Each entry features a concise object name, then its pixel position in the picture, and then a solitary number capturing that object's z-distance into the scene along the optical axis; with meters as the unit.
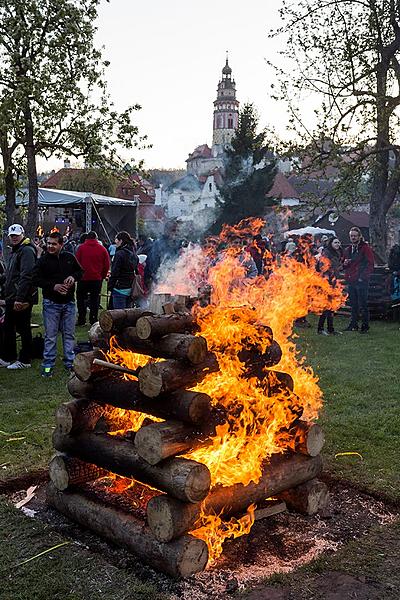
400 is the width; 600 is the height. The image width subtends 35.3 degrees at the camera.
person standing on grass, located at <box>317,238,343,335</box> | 14.17
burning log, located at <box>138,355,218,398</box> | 4.23
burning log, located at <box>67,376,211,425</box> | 4.23
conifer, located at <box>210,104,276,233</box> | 46.31
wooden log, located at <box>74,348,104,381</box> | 4.89
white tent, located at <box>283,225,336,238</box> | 31.06
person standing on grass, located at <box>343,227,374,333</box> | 14.40
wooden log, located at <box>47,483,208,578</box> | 3.99
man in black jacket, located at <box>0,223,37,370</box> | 9.45
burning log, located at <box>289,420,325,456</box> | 5.00
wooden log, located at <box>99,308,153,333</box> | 4.83
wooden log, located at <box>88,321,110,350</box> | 5.04
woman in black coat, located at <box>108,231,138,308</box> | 12.39
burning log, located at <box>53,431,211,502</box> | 4.01
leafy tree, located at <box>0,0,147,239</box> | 18.62
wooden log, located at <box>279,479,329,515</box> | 4.94
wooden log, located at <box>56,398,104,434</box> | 4.91
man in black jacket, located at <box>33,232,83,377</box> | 9.19
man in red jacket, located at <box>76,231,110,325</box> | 13.23
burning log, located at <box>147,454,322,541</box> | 4.02
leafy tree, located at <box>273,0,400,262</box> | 21.77
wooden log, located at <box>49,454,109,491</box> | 4.87
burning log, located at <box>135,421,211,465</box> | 4.10
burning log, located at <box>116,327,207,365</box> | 4.32
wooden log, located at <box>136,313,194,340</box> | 4.45
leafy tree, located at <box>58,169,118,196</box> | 43.06
